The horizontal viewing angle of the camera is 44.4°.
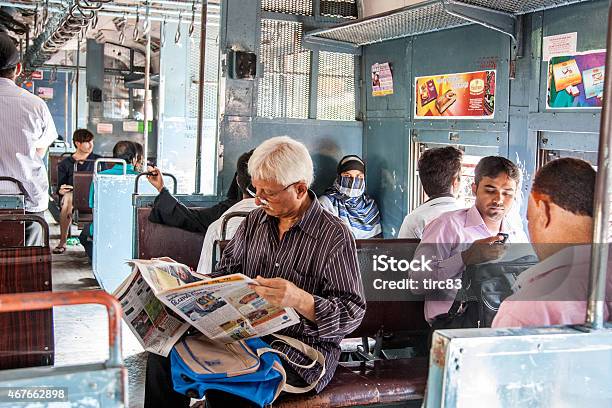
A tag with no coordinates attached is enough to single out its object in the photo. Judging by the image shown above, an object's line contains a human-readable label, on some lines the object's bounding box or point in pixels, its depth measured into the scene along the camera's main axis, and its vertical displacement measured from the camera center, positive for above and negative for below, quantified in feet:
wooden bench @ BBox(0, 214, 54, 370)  7.97 -2.11
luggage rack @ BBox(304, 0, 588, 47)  13.30 +2.43
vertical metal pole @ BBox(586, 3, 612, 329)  5.28 -0.41
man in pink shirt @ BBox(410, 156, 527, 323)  10.87 -1.31
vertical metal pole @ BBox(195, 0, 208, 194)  15.80 +0.80
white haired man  8.25 -1.40
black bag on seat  10.11 -2.09
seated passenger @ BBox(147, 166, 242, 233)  14.42 -1.53
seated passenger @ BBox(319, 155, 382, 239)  18.39 -1.55
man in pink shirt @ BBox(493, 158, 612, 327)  5.85 -0.88
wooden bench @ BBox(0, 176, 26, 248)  11.88 -1.58
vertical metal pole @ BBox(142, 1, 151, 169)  20.63 +1.46
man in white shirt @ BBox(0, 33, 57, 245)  13.76 -0.08
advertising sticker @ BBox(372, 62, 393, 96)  18.33 +1.46
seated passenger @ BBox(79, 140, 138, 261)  24.97 -1.23
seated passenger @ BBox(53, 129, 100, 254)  29.96 -1.59
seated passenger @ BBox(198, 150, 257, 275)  12.50 -1.63
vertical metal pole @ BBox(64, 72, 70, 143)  53.96 +1.13
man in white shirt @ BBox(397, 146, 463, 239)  12.42 -0.76
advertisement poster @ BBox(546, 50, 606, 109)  11.78 +1.03
